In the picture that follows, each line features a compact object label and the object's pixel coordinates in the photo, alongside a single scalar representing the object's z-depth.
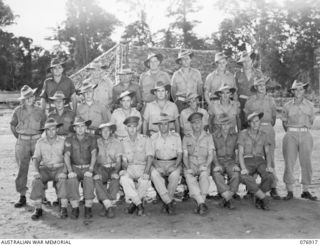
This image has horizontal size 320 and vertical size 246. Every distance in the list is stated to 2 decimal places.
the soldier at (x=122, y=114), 6.84
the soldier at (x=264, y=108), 7.11
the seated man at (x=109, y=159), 6.36
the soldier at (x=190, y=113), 7.03
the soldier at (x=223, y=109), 7.14
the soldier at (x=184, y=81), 7.60
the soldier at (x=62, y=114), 6.93
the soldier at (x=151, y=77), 7.55
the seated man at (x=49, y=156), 6.44
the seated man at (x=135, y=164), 6.28
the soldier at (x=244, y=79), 7.70
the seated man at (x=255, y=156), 6.55
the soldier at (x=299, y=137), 7.07
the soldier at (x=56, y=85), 7.28
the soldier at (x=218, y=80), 7.62
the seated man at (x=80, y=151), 6.44
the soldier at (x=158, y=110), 6.93
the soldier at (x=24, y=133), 6.98
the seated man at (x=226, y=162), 6.50
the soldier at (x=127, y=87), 7.46
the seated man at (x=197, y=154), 6.45
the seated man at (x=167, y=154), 6.42
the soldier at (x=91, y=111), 7.04
